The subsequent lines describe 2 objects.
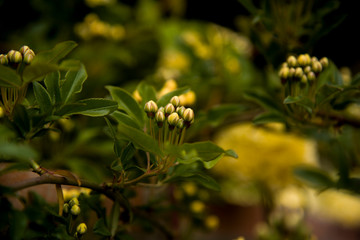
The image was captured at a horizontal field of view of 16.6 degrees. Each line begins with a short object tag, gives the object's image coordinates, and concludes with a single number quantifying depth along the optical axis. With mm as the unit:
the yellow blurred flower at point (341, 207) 1589
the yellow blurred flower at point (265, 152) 992
